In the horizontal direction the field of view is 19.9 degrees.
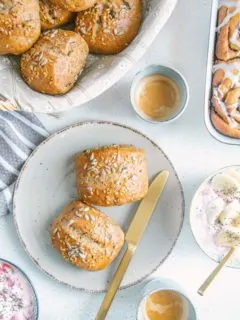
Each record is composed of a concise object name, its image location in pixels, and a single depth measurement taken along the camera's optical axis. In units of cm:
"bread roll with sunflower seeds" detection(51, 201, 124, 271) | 147
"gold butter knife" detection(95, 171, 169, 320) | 154
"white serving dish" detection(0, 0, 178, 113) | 137
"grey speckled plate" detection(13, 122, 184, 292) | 154
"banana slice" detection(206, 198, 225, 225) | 150
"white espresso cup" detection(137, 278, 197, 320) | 150
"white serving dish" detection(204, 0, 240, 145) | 152
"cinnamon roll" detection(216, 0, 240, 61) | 153
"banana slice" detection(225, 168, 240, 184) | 151
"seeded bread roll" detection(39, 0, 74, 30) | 138
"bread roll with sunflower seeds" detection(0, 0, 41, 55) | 130
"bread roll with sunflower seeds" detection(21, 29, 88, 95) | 135
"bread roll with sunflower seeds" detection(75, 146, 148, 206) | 146
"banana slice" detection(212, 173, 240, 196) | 151
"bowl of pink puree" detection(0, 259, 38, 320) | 154
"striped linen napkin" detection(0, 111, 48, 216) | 152
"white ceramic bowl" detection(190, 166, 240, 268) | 151
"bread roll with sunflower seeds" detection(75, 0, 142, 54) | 138
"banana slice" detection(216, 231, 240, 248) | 149
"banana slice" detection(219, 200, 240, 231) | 149
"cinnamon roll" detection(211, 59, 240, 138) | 153
